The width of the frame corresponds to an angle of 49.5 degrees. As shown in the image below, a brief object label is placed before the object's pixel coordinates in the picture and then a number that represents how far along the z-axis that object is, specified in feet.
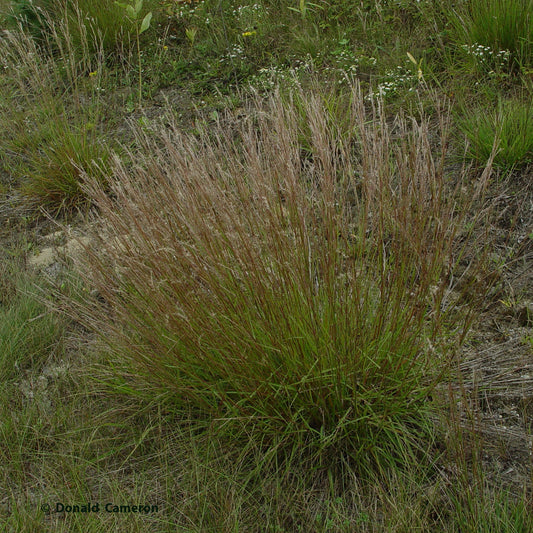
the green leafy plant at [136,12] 13.08
